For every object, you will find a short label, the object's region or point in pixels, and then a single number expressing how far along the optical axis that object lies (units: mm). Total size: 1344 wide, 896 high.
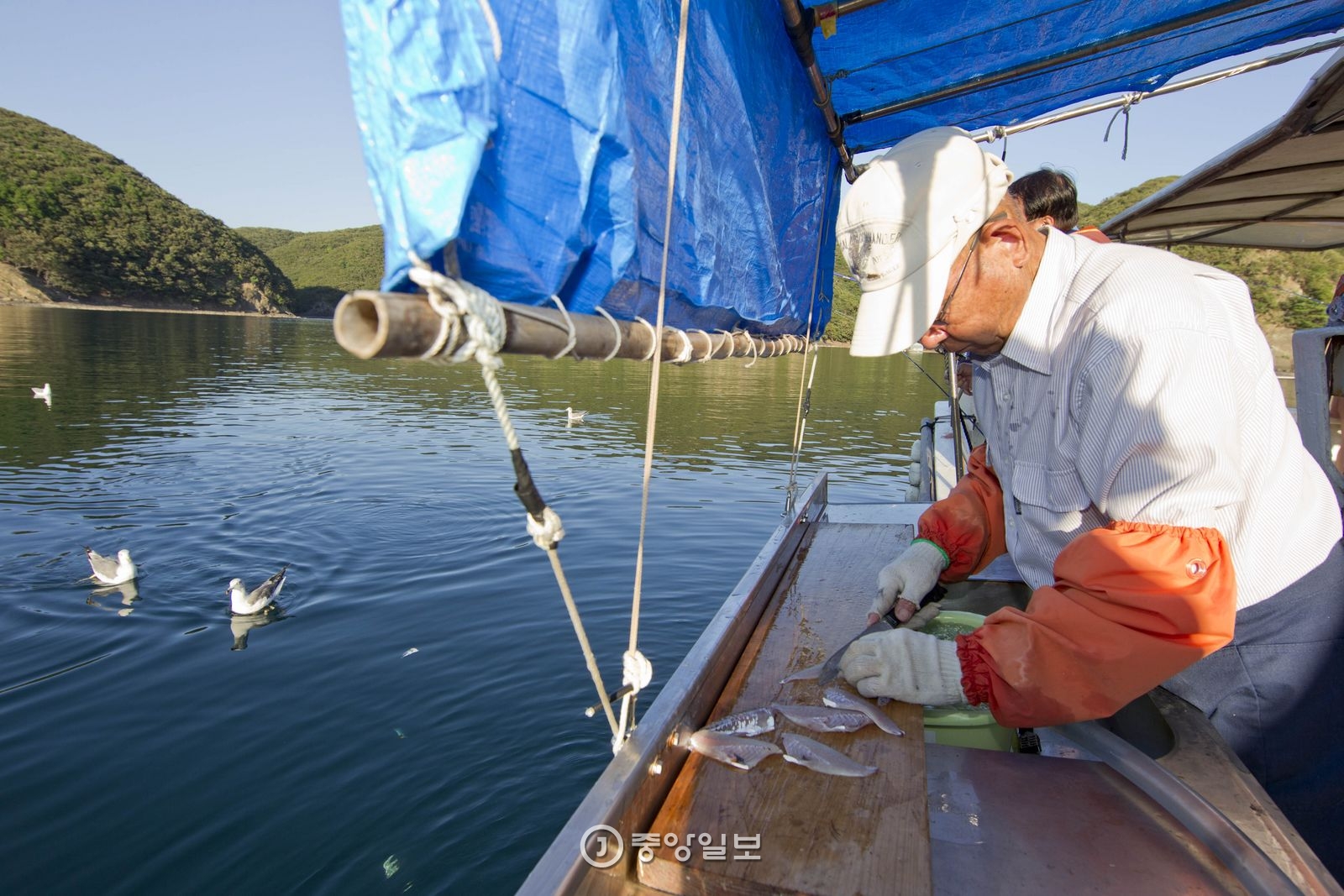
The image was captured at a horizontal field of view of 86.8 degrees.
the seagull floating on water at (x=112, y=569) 7492
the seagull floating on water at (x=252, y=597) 6941
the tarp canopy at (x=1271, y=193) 3705
